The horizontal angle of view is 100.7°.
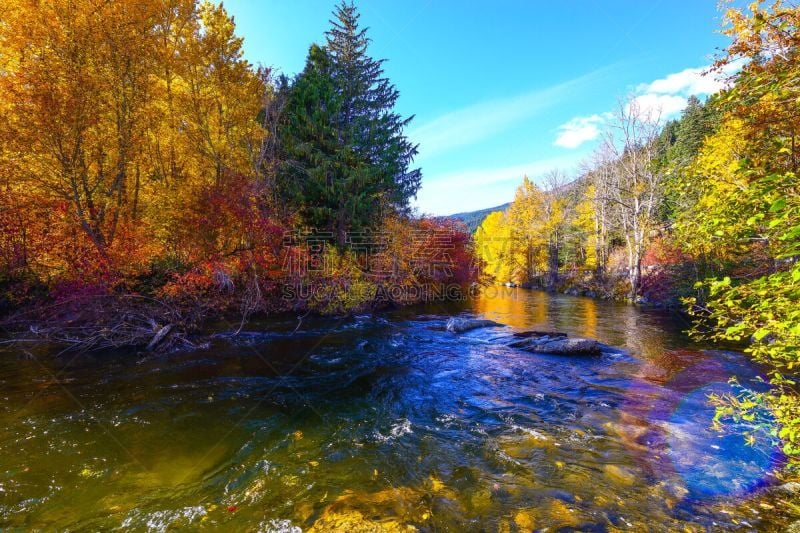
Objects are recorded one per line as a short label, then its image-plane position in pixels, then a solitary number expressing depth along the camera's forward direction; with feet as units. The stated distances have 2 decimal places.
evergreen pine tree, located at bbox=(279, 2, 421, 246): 63.41
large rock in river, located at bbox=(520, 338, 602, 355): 35.91
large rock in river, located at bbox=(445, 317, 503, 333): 49.53
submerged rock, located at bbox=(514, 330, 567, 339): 41.66
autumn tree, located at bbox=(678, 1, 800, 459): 9.37
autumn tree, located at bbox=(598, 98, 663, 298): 80.38
